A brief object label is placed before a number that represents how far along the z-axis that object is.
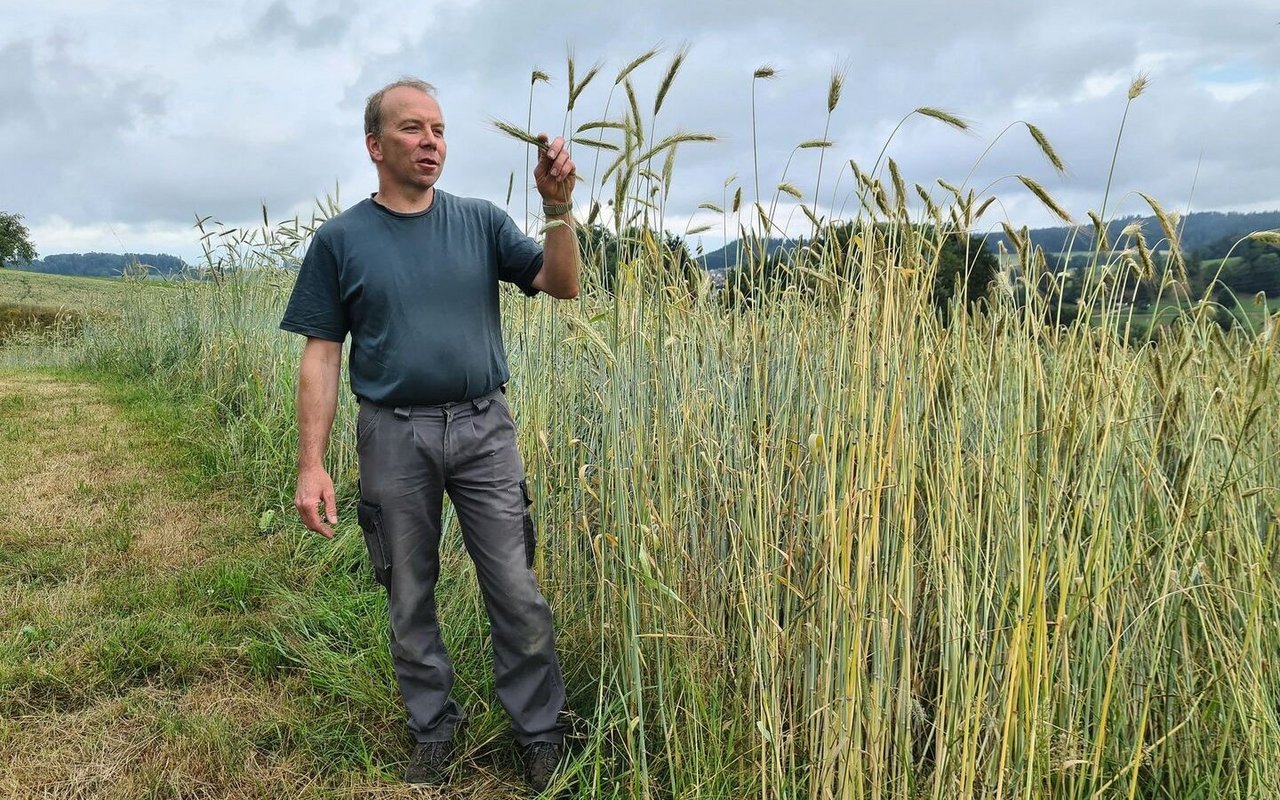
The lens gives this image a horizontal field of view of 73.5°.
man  2.25
